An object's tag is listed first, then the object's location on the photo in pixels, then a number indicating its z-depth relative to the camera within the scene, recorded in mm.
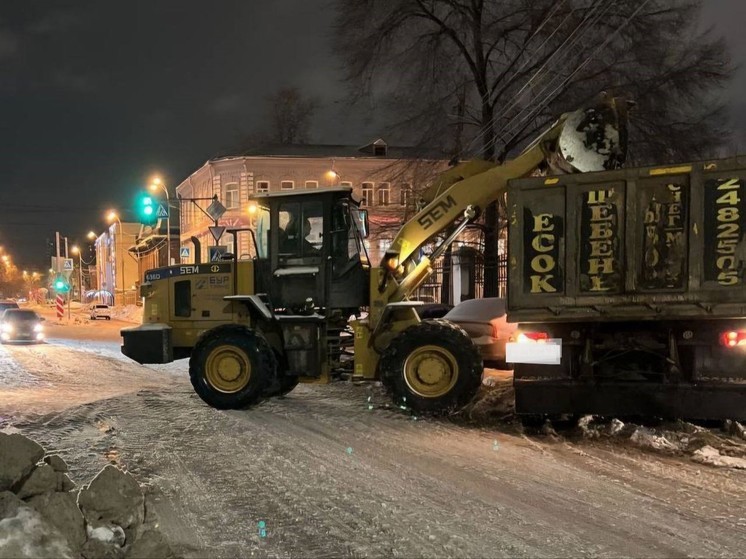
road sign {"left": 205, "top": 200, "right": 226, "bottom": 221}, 20938
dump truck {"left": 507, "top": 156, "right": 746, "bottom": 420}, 6742
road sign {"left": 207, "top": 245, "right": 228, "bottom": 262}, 10323
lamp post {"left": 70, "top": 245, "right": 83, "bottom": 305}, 77175
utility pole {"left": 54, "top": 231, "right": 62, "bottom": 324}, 42328
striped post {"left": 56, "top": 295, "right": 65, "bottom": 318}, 38156
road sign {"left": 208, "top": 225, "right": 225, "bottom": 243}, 18216
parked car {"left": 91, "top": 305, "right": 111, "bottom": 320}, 44062
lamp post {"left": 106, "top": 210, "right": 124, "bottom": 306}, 68806
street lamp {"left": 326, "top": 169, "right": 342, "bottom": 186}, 39753
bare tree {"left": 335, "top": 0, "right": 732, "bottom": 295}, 17812
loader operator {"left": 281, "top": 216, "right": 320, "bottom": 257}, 9267
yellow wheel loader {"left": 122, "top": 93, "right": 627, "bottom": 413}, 8453
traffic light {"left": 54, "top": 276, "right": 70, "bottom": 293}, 38688
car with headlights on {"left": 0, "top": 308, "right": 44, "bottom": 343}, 21719
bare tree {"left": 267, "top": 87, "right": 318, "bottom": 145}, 59994
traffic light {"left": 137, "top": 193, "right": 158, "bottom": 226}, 21234
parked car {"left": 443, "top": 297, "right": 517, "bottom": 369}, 11422
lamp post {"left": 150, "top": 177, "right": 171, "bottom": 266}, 28656
